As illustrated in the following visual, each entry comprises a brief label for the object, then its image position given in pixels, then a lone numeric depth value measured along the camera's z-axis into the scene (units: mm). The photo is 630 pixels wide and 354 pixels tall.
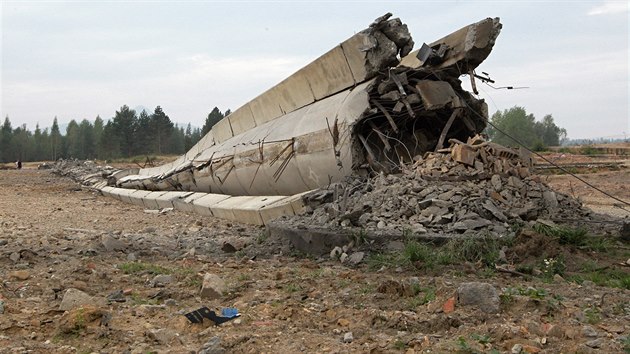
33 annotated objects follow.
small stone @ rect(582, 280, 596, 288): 5096
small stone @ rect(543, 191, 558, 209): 7829
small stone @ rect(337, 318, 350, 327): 4164
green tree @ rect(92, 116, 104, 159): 79775
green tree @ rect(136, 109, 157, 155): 72125
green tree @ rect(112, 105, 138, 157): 71688
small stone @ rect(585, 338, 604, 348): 3438
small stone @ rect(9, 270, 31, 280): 5547
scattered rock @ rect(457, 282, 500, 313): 4188
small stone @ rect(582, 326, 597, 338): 3613
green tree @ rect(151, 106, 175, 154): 72688
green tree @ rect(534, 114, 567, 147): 81562
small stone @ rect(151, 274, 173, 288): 5473
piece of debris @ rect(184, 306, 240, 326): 4133
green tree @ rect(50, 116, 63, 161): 94688
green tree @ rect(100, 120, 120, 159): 74750
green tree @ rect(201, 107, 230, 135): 62222
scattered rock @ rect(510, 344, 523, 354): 3385
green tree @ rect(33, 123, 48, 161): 96125
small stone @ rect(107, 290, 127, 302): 4848
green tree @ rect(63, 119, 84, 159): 95562
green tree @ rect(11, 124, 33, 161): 88256
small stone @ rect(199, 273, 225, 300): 5004
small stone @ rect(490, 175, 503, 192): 7621
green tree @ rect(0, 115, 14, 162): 85562
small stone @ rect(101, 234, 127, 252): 7496
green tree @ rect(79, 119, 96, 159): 92525
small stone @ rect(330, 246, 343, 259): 6930
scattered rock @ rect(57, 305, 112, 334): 3869
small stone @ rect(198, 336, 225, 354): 3520
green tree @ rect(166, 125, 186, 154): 78800
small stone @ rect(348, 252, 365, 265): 6556
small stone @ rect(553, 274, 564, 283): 5398
